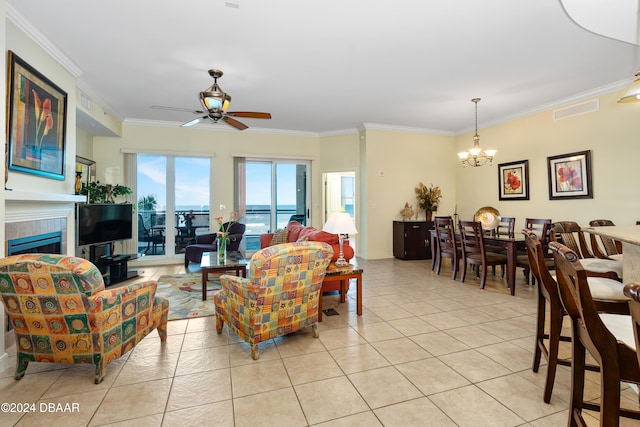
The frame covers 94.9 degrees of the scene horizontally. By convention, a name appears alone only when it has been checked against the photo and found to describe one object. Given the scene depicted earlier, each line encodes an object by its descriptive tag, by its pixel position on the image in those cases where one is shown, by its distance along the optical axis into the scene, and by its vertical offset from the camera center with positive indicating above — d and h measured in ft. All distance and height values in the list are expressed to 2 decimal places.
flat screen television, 13.08 -0.23
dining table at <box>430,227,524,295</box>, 12.59 -1.39
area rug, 10.70 -3.34
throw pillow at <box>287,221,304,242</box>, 14.74 -0.71
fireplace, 8.27 -0.81
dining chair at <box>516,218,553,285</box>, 12.34 -1.29
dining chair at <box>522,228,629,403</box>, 5.40 -1.55
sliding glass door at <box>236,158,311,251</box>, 21.42 +1.66
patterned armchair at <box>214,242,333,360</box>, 7.07 -1.92
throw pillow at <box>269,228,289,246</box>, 15.78 -1.09
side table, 9.93 -2.01
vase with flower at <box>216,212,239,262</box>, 13.28 -1.21
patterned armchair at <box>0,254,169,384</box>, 5.81 -1.96
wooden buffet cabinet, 20.15 -1.59
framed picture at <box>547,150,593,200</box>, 14.46 +2.06
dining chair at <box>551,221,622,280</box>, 7.05 -1.27
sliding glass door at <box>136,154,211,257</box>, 19.25 +1.11
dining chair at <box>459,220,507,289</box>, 13.44 -1.72
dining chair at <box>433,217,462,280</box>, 14.97 -1.47
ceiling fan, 10.96 +4.42
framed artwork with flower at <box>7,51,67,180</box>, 8.41 +3.12
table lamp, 10.00 -0.29
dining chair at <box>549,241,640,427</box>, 3.67 -1.76
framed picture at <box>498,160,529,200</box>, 17.42 +2.19
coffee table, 12.02 -2.00
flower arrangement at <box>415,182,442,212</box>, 21.07 +1.45
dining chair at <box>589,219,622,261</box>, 10.63 -1.12
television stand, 13.94 -2.56
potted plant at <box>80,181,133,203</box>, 14.94 +1.43
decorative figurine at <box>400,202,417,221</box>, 20.98 +0.31
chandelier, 15.89 +3.60
